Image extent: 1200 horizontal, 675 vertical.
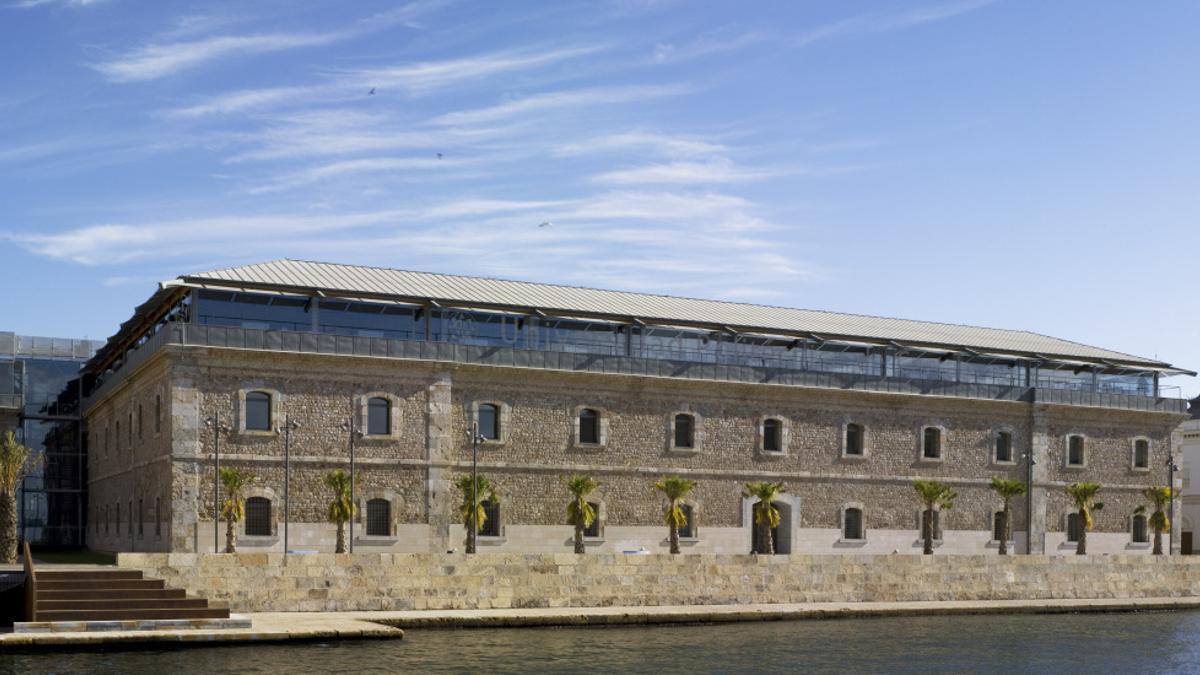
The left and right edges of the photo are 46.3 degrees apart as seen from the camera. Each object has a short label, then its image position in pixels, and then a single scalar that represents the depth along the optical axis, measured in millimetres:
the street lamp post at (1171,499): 55388
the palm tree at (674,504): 44031
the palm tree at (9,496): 40125
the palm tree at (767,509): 44938
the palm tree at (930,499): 50062
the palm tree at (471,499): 43406
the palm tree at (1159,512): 54781
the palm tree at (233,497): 39188
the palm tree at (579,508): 43700
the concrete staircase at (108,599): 28891
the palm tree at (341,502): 40500
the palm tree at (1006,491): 51438
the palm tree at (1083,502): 51125
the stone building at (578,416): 41562
